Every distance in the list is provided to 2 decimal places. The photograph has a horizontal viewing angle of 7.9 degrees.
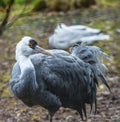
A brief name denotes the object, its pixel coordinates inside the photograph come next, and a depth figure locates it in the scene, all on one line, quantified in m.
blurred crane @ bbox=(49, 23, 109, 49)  18.41
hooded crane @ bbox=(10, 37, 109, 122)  10.84
